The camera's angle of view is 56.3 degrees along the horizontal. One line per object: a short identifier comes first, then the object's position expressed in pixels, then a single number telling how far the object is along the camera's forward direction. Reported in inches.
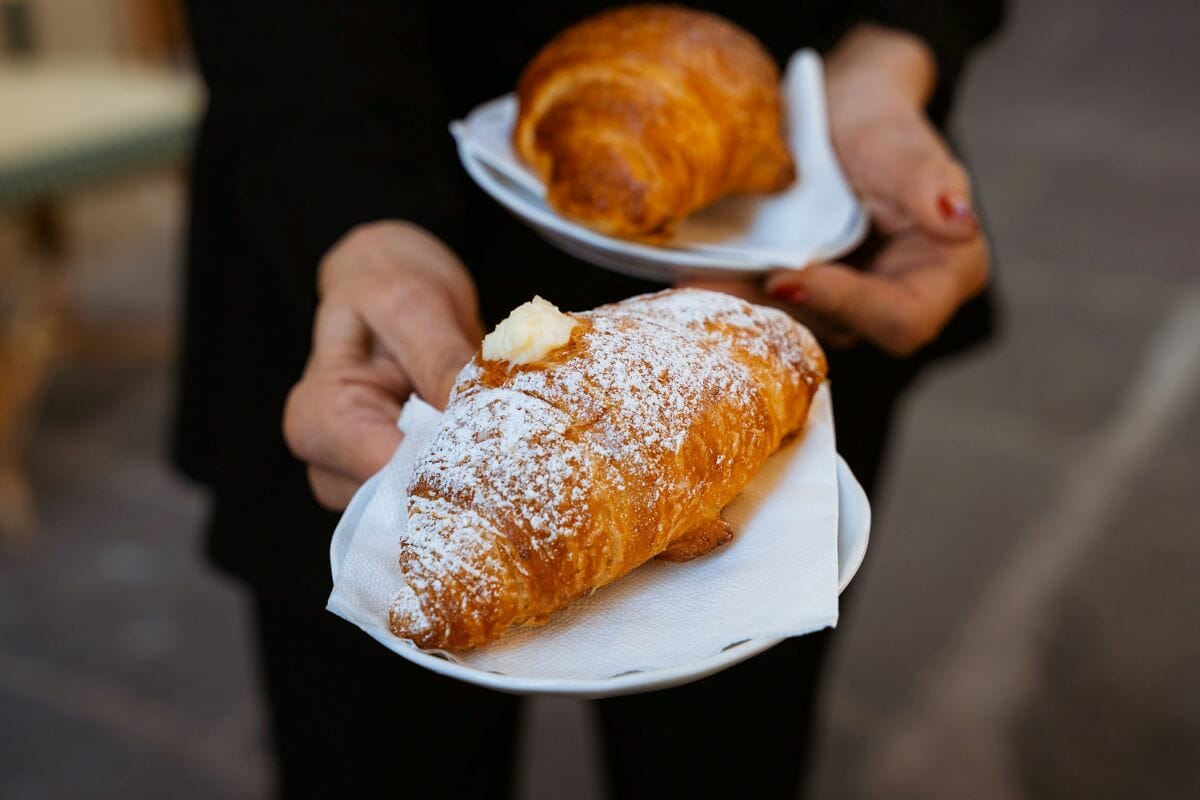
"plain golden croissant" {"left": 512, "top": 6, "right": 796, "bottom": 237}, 34.5
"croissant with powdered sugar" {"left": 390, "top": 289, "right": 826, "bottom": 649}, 21.4
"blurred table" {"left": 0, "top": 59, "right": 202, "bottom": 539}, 86.2
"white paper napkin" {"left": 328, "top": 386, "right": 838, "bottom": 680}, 21.2
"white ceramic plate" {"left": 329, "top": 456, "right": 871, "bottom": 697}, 19.7
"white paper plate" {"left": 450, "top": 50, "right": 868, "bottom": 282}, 32.7
